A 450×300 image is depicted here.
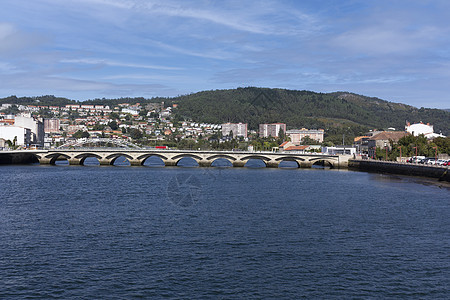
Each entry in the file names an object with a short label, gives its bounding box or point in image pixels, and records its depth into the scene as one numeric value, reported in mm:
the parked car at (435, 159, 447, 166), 79544
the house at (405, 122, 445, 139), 152200
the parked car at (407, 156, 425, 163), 91775
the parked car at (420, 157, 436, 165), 82625
